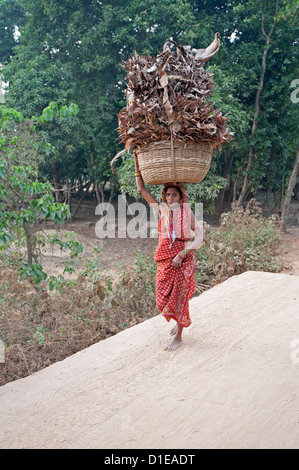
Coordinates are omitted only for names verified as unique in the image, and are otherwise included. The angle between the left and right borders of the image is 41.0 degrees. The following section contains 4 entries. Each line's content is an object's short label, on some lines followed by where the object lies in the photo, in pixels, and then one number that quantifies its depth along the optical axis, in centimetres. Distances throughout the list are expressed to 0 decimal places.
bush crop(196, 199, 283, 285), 640
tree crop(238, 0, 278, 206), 1180
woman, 340
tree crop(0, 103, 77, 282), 415
